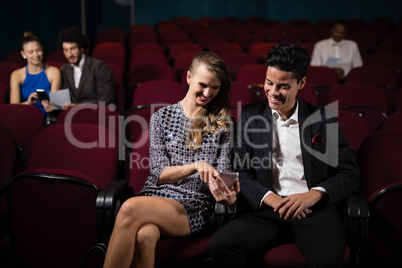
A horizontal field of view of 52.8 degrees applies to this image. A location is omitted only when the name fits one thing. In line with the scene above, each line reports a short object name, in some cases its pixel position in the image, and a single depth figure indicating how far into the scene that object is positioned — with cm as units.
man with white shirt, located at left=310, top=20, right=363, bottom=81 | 485
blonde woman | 154
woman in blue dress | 311
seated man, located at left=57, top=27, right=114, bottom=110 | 318
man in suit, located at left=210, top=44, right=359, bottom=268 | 155
